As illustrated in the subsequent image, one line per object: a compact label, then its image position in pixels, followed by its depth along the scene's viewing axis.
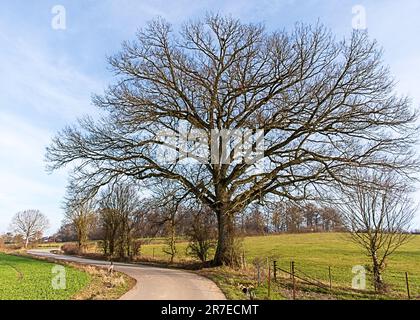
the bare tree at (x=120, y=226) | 31.91
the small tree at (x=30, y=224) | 72.06
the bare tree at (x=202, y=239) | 24.07
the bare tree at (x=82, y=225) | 40.06
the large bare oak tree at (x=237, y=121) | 17.38
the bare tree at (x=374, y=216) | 17.39
